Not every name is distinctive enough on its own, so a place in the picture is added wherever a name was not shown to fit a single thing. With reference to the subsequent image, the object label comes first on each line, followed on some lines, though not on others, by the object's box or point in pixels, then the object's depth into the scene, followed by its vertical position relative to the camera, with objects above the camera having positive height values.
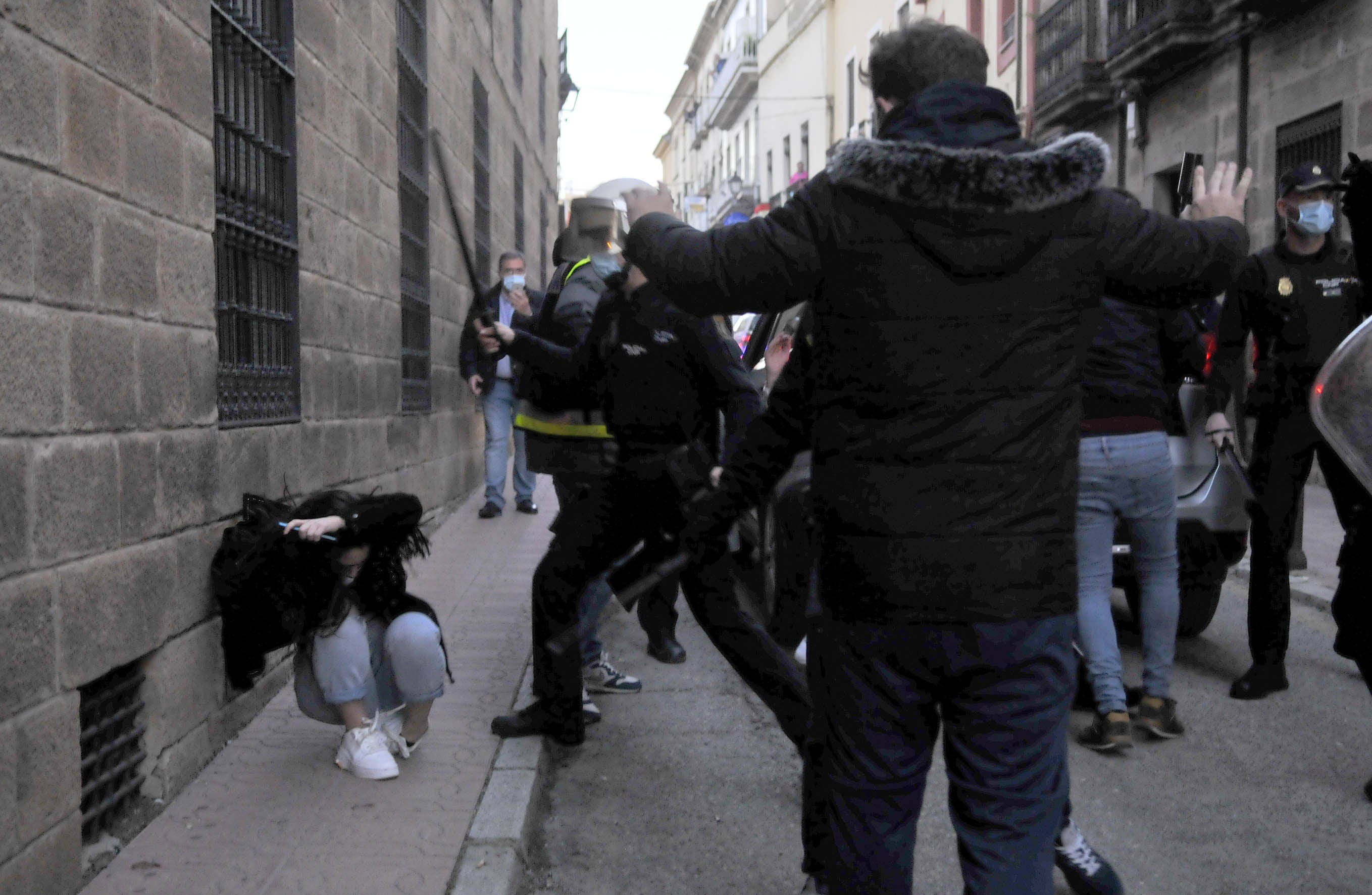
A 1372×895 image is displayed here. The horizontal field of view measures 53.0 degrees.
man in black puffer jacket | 2.17 -0.03
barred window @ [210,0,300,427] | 4.74 +0.69
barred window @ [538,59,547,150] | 21.52 +4.71
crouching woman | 4.09 -0.65
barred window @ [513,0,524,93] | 17.20 +4.52
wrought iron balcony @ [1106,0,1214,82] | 15.66 +4.34
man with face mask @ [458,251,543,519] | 10.02 -0.04
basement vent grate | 3.54 -0.92
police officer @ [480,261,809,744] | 4.20 -0.12
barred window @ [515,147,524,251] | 17.16 +2.55
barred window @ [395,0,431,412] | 8.79 +1.35
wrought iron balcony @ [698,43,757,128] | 46.44 +11.12
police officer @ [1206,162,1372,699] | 5.19 +0.18
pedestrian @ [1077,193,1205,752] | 4.46 -0.21
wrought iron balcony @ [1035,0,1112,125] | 18.64 +4.75
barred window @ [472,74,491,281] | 12.77 +2.12
